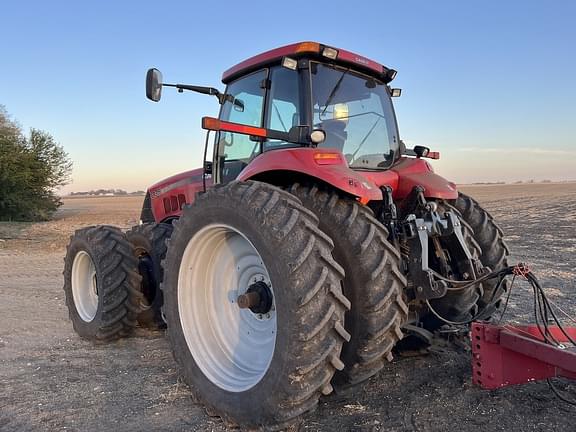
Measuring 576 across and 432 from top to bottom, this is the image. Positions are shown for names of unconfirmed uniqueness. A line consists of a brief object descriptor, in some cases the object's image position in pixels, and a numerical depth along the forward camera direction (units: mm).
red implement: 2377
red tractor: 2465
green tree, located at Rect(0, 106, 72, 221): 21656
